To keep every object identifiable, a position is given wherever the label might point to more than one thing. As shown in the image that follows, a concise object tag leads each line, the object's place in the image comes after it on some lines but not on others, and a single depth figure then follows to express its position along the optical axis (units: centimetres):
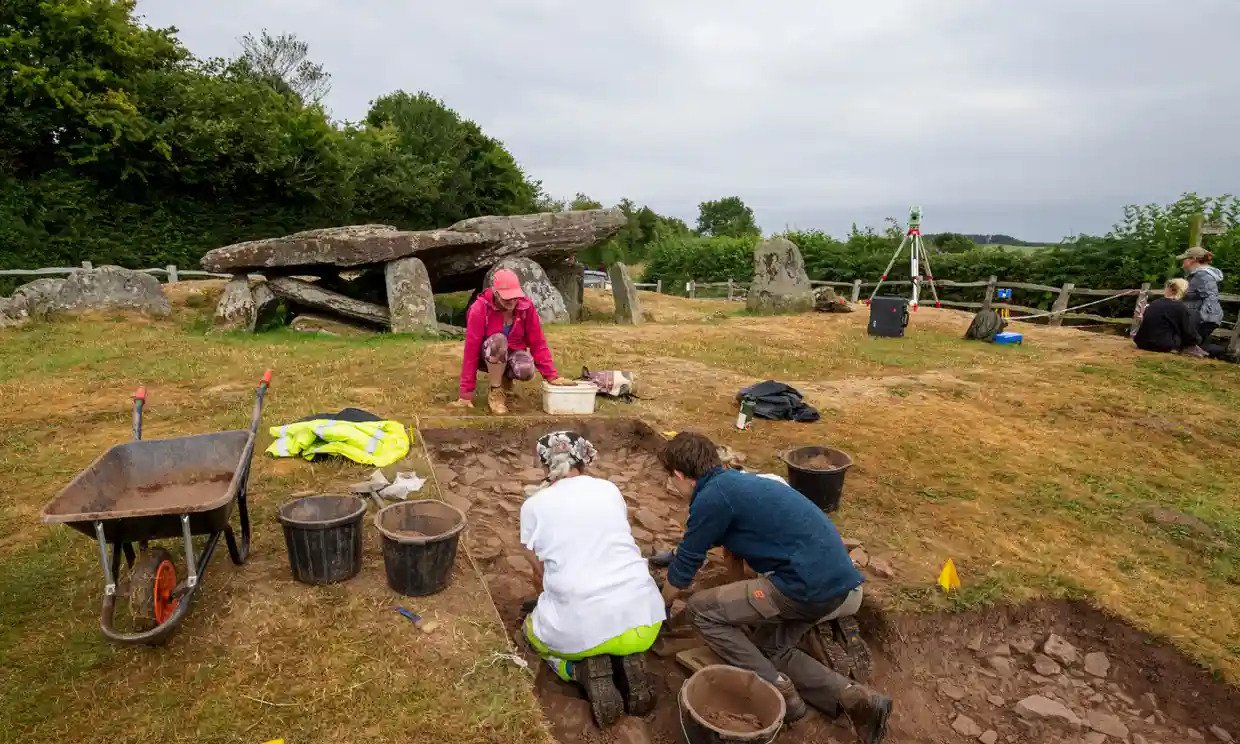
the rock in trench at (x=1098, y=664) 366
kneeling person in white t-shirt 312
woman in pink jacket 670
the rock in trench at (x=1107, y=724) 331
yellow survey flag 399
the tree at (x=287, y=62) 3381
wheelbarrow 286
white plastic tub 670
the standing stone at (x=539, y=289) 1325
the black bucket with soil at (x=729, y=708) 274
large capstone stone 1155
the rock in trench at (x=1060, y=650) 374
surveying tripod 1745
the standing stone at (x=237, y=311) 1134
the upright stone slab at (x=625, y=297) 1519
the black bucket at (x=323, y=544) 346
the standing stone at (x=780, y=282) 1736
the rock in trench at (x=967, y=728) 332
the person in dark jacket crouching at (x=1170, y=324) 1077
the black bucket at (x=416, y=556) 346
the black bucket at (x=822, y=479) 478
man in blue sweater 322
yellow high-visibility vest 524
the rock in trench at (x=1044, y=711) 337
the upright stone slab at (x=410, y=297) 1152
